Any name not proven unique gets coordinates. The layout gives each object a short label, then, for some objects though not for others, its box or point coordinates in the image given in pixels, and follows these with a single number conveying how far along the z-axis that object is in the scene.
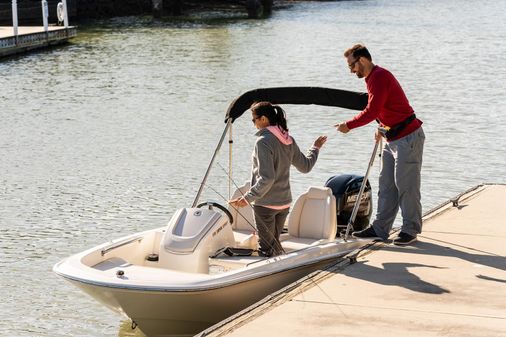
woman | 8.41
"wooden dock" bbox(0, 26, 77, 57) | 33.50
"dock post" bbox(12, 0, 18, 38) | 33.78
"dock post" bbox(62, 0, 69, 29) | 38.22
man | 8.77
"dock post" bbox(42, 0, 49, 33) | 35.50
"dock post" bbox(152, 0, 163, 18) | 52.09
